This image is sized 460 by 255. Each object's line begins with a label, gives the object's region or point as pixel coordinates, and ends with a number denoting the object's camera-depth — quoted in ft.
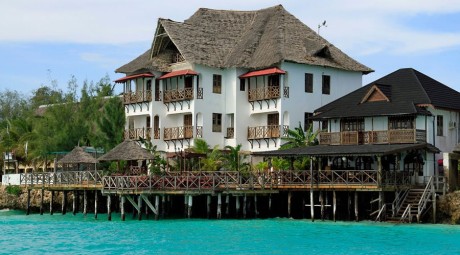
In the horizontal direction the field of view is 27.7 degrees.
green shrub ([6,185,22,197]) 232.94
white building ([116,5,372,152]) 210.18
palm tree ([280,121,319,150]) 196.80
